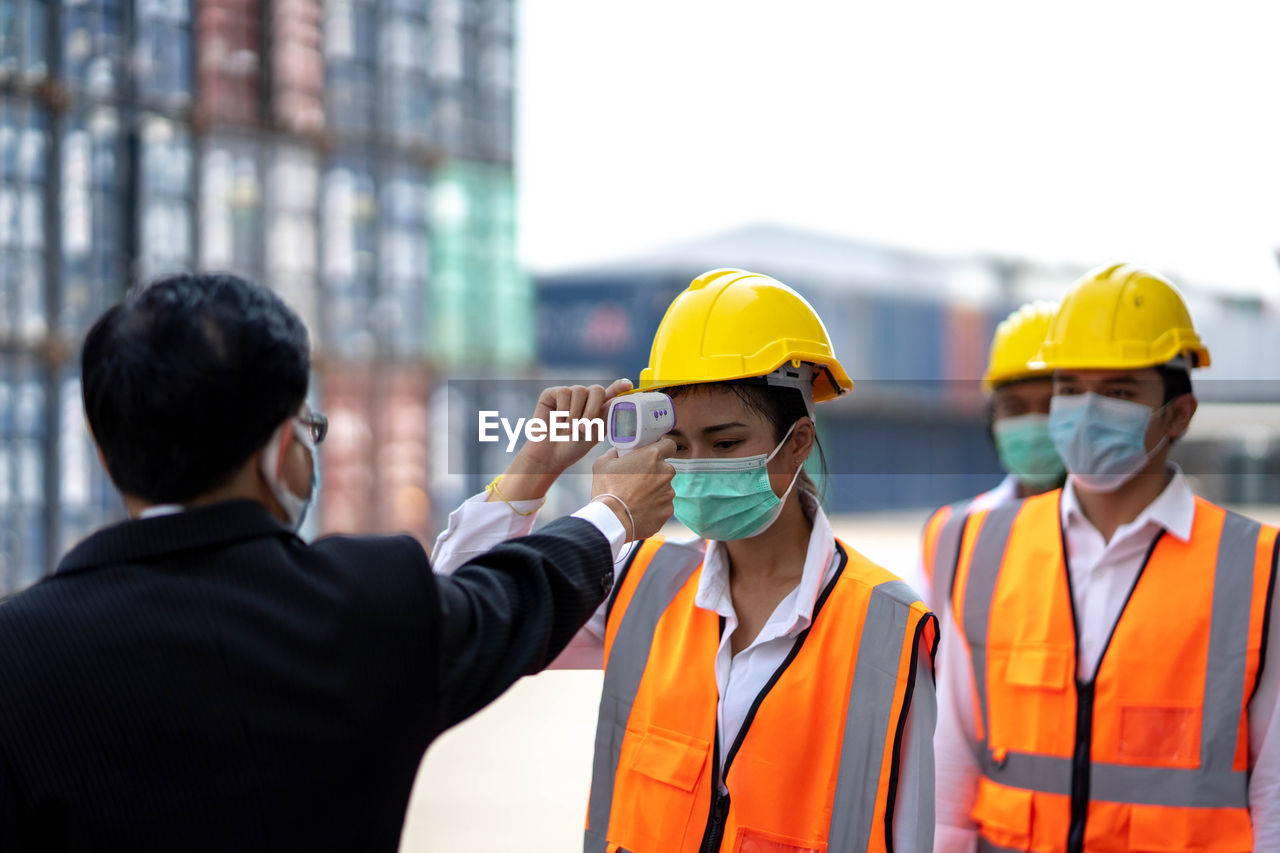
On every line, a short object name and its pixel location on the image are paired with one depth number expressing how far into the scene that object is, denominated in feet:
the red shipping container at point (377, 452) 48.16
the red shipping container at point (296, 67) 46.78
